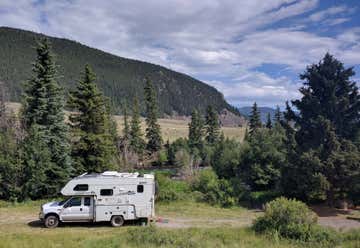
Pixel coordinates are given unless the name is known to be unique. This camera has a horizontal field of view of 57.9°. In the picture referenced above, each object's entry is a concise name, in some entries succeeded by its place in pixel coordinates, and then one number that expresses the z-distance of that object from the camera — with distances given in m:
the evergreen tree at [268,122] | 71.59
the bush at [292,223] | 13.54
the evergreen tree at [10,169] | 24.64
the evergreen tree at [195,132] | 71.69
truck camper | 17.45
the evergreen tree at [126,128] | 59.56
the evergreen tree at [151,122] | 63.28
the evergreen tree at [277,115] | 73.94
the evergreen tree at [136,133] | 61.62
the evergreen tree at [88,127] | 28.05
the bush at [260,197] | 33.61
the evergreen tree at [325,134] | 27.12
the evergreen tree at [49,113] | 25.92
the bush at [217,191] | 30.44
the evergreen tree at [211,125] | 74.69
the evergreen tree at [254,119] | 67.38
